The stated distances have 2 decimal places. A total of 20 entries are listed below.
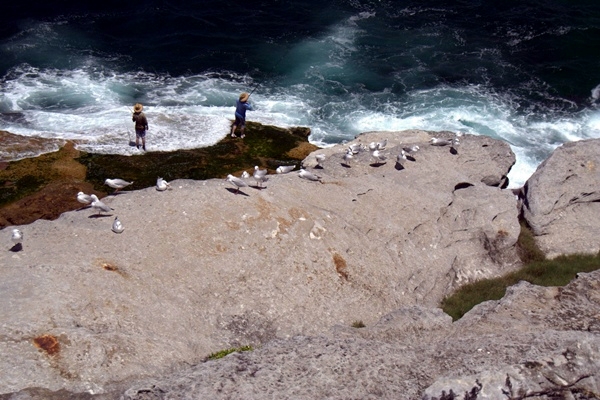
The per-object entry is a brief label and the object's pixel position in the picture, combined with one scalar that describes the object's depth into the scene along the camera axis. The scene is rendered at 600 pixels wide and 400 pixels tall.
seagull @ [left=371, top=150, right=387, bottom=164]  26.57
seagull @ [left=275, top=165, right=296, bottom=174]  26.42
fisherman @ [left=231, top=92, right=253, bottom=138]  31.40
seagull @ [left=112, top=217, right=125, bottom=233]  19.19
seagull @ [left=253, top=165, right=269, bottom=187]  22.11
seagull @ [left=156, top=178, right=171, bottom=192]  21.09
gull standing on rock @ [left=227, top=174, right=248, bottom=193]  21.31
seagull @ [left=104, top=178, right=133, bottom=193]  23.09
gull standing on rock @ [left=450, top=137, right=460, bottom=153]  28.32
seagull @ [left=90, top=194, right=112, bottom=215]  19.72
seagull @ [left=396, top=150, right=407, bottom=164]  26.52
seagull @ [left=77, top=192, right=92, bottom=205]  20.67
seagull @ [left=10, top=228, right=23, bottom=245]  18.11
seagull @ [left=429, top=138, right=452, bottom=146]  28.24
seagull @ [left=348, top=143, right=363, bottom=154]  26.93
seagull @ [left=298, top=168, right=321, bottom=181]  24.08
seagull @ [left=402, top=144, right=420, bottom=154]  27.17
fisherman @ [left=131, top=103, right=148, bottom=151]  29.66
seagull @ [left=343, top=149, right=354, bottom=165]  26.36
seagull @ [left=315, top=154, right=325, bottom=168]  26.41
